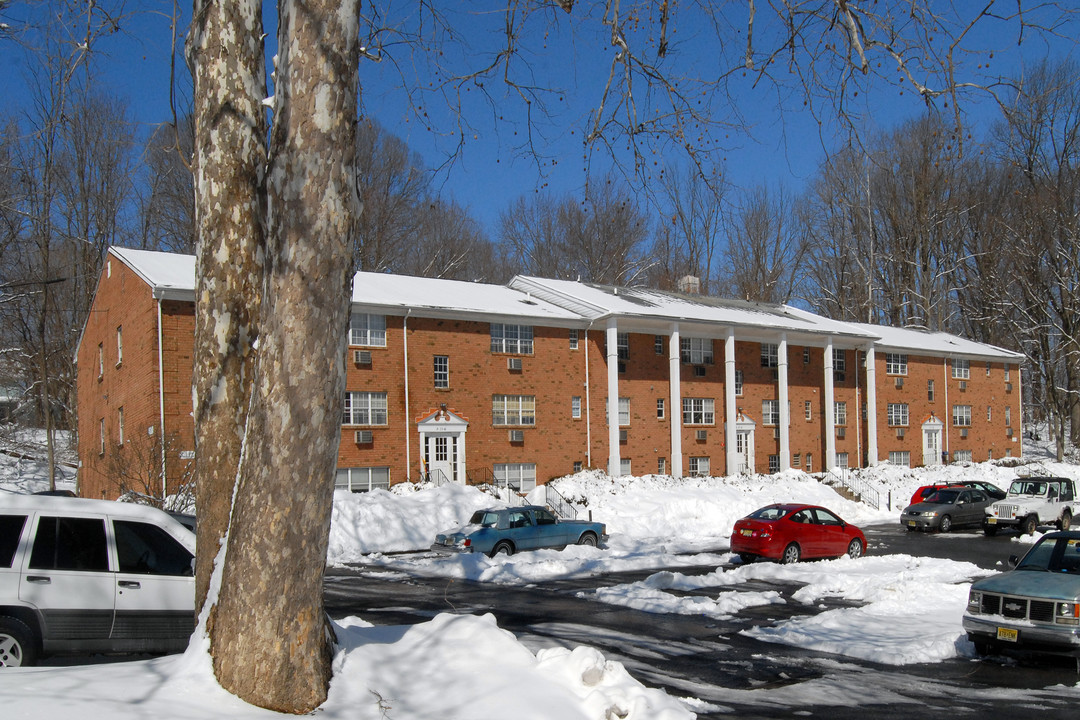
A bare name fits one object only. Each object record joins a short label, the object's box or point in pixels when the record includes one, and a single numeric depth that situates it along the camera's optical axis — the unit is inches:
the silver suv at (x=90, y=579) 338.0
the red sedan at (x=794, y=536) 820.6
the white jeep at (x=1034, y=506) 1133.7
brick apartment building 1229.1
